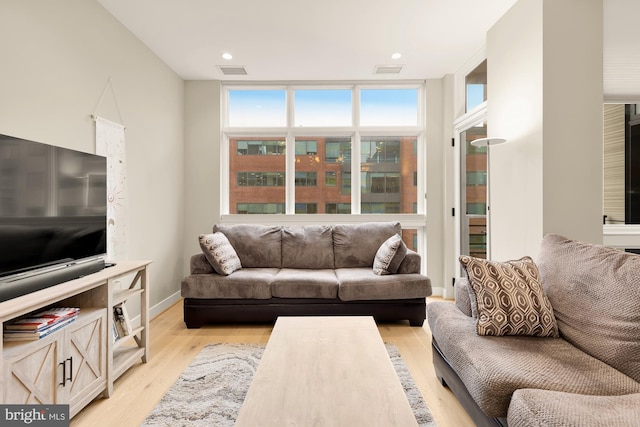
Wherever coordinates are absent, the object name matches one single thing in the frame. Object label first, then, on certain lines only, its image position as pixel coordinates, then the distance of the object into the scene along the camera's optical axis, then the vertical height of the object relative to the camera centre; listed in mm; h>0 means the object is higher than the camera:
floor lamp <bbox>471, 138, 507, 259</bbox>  2750 +414
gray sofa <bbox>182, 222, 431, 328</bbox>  3309 -805
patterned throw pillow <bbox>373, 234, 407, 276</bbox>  3463 -478
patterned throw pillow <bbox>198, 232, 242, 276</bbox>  3395 -437
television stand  1496 -725
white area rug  1873 -1151
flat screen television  1645 -20
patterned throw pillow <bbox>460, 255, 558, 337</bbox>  1821 -495
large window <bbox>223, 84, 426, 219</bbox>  4645 +814
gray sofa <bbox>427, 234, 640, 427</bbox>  1233 -685
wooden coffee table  1207 -738
